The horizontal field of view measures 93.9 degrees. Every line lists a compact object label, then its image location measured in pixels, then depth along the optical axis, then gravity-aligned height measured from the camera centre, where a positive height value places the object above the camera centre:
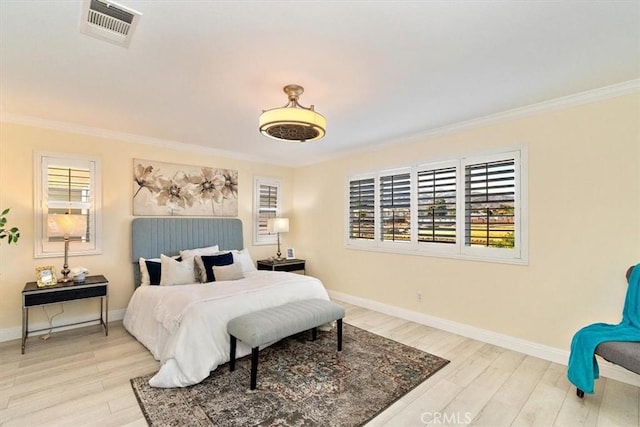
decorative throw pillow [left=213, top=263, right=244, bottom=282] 3.70 -0.75
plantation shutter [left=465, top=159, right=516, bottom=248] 3.23 +0.11
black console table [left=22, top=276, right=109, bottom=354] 3.03 -0.87
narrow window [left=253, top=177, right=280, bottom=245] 5.40 +0.13
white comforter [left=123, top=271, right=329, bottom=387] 2.47 -0.98
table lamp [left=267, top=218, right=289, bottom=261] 5.41 -0.22
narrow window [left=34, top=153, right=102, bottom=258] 3.48 +0.15
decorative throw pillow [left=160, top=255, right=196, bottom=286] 3.58 -0.73
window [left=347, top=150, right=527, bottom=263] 3.22 +0.06
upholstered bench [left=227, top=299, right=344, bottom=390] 2.45 -0.99
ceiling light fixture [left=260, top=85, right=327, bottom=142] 2.30 +0.71
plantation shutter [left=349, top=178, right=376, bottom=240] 4.67 +0.07
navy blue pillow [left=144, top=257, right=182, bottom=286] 3.69 -0.73
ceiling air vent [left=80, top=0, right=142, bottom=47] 1.65 +1.13
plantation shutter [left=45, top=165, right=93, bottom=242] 3.54 +0.23
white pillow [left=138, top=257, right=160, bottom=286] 3.73 -0.76
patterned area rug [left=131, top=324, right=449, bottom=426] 2.07 -1.42
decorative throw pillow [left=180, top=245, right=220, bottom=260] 4.08 -0.55
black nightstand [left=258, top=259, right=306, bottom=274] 5.06 -0.90
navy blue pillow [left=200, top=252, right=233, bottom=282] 3.79 -0.64
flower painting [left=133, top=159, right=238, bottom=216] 4.19 +0.35
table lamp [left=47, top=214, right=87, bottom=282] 3.28 -0.17
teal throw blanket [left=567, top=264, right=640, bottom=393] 2.20 -0.92
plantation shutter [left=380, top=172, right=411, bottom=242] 4.21 +0.09
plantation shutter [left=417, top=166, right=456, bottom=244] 3.71 +0.11
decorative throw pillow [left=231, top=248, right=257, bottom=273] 4.35 -0.70
